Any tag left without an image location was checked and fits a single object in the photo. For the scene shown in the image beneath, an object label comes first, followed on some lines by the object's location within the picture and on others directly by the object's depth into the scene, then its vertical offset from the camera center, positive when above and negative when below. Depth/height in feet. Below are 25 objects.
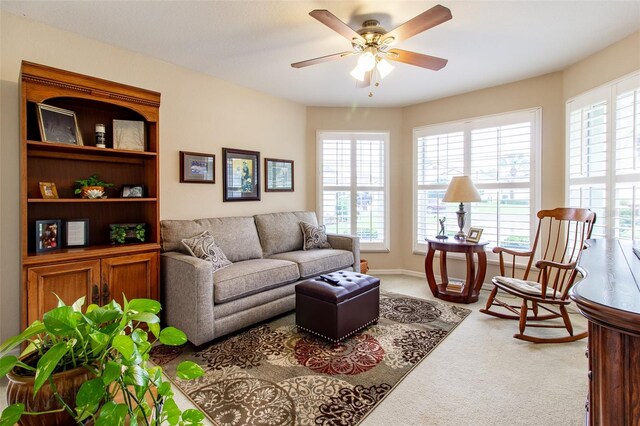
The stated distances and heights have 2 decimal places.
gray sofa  8.31 -2.07
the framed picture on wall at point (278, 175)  14.42 +1.48
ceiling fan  7.02 +3.98
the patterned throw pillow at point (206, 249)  9.55 -1.38
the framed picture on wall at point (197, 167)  11.32 +1.46
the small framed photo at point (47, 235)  7.61 -0.75
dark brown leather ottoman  8.32 -2.82
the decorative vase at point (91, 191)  8.48 +0.40
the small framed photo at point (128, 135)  9.04 +2.12
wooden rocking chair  8.59 -2.39
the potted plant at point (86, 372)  2.01 -1.20
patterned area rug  5.97 -3.92
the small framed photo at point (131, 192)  9.40 +0.42
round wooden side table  11.88 -2.49
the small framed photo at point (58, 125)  7.54 +2.07
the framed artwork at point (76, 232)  8.28 -0.73
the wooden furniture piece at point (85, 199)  7.07 +0.31
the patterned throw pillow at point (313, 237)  13.62 -1.39
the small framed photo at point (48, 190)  7.98 +0.42
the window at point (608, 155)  8.76 +1.60
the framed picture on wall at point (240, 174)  12.75 +1.35
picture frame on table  12.21 -1.18
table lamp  12.21 +0.55
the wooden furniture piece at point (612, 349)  2.43 -1.19
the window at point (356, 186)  16.26 +1.05
